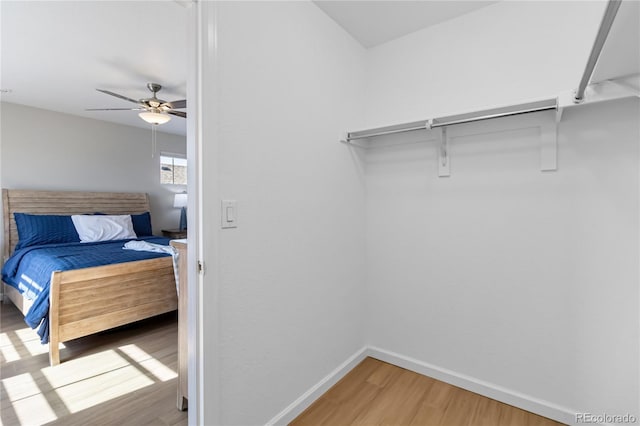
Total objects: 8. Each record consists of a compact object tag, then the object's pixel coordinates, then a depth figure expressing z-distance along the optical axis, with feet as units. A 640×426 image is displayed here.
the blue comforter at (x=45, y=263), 7.79
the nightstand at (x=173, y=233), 16.70
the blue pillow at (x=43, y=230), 11.74
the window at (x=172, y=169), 17.51
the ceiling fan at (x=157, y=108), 9.68
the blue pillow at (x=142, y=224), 14.67
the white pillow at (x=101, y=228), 12.76
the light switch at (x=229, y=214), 4.34
